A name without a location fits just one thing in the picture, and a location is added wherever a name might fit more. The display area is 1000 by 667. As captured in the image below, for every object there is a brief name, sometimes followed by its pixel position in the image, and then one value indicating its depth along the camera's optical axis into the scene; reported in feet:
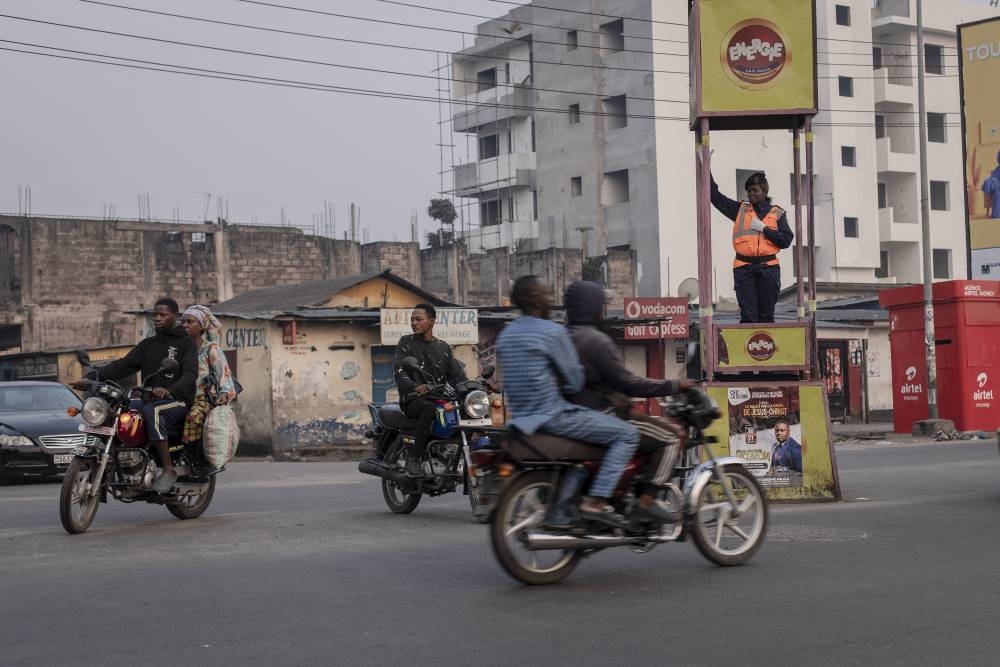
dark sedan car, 52.95
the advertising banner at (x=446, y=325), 90.43
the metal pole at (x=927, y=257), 82.07
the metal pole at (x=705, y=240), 36.81
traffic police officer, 37.29
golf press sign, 105.60
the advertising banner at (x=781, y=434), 36.11
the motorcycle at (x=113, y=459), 30.86
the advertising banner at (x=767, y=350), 36.68
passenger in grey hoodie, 22.67
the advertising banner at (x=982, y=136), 96.68
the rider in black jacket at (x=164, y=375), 32.09
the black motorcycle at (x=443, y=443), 34.06
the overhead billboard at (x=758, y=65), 37.91
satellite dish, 138.82
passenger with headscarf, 33.19
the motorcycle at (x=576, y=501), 21.94
